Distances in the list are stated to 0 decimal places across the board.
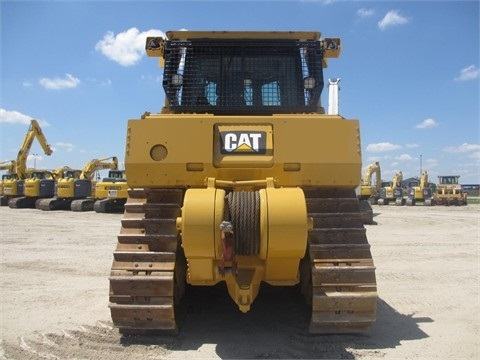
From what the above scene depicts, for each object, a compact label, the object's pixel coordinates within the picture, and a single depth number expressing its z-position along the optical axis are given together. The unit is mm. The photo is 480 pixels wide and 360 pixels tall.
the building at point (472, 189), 76938
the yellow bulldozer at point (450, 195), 38438
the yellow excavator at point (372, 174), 34875
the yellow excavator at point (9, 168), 32606
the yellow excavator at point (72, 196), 25906
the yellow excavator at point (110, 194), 23547
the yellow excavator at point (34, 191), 28062
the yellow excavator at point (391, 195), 39281
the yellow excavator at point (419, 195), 38625
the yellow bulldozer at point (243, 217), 3715
